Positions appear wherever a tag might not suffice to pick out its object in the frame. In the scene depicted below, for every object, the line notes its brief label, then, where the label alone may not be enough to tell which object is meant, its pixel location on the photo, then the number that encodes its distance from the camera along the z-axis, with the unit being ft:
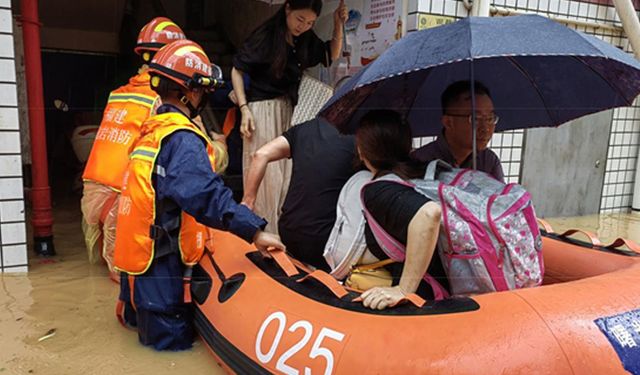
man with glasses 7.81
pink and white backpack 5.65
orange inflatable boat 4.74
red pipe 11.49
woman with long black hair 11.44
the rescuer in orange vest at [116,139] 10.43
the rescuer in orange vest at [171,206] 6.94
